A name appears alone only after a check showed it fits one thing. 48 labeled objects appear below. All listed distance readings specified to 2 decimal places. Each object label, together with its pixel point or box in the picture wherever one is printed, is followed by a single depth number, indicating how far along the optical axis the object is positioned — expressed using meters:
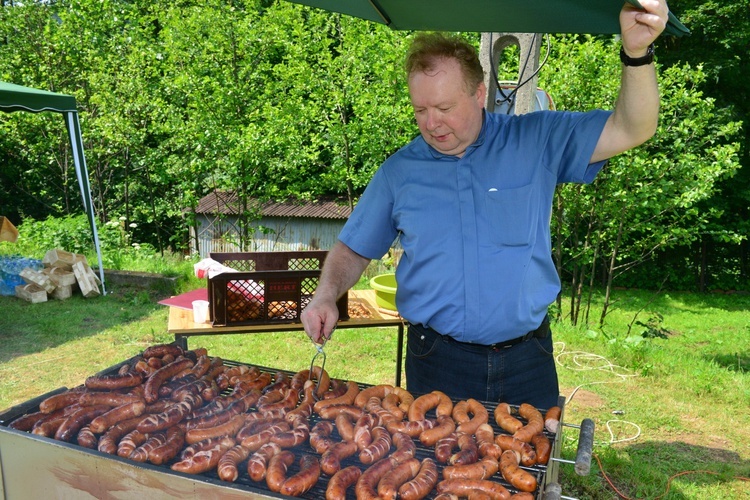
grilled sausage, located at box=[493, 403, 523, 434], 2.43
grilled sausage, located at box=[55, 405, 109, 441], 2.27
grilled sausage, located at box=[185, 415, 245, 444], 2.31
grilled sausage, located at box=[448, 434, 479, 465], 2.22
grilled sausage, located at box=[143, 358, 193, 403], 2.62
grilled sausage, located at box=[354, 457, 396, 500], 1.98
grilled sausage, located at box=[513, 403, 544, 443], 2.34
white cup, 4.20
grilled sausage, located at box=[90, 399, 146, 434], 2.33
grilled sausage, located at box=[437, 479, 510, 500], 1.99
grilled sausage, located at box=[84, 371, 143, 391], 2.64
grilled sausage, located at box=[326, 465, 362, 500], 1.99
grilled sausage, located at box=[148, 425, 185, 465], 2.13
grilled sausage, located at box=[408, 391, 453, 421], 2.54
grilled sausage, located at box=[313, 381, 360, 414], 2.59
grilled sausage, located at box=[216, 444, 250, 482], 2.09
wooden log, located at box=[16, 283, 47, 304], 8.74
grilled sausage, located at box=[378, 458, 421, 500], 1.98
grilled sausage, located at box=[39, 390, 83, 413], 2.46
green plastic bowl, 4.82
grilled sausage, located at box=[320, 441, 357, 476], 2.17
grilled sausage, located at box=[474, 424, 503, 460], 2.25
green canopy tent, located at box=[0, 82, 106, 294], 8.18
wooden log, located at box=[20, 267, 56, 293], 8.91
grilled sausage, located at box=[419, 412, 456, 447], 2.38
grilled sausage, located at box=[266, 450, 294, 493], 2.04
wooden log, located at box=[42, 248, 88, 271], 9.39
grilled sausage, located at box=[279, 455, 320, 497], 2.01
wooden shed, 17.22
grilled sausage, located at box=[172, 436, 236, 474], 2.11
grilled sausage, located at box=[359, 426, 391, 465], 2.25
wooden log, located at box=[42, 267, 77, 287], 9.01
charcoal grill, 1.99
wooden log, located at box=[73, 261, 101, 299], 9.08
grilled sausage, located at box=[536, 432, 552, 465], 2.22
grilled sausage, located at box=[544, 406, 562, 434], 2.43
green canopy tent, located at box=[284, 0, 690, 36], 2.62
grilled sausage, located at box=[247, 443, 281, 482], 2.12
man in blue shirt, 2.72
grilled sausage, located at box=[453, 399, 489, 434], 2.44
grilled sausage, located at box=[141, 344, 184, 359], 3.05
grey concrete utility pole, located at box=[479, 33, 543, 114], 4.84
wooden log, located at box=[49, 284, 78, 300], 9.02
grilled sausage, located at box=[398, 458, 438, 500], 1.99
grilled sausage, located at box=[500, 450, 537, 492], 2.05
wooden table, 4.07
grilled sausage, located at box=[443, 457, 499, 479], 2.11
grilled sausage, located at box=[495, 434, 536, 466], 2.23
